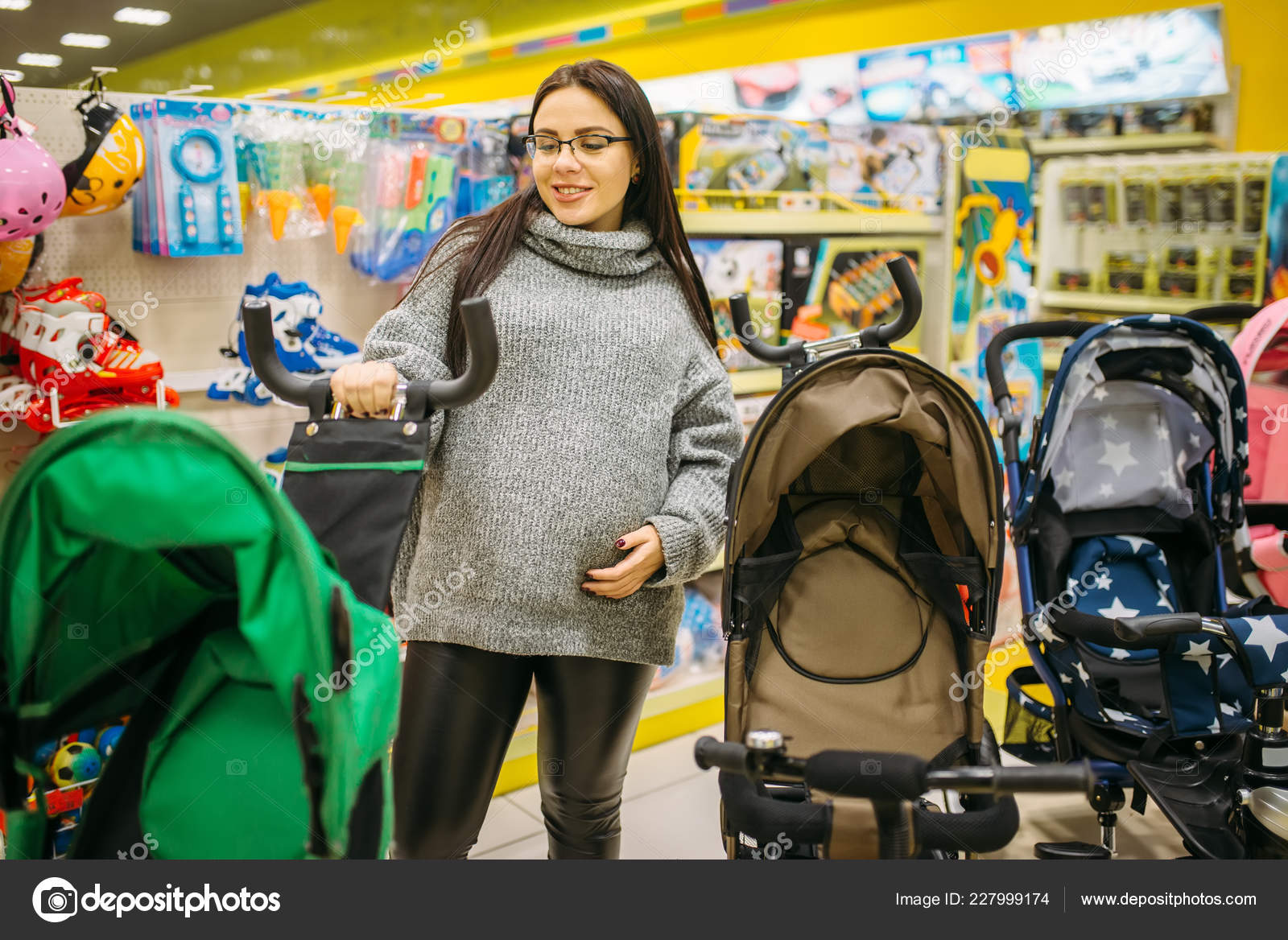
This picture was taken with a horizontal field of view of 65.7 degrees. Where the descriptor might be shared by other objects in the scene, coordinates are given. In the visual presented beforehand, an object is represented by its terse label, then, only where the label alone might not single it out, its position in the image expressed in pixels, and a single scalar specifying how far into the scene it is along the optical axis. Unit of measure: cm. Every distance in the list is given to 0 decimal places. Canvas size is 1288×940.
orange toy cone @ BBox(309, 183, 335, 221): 240
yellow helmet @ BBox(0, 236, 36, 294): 182
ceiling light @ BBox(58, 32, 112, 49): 256
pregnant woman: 147
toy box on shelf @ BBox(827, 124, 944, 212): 312
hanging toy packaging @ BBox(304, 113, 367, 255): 240
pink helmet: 164
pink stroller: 226
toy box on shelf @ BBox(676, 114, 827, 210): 280
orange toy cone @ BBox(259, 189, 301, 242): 233
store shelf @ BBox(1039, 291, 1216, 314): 316
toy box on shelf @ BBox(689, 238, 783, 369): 287
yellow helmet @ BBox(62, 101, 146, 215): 190
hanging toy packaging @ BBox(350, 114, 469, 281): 249
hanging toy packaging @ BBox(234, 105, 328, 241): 229
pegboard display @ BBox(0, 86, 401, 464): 201
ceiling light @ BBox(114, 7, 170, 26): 339
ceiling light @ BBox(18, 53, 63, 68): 219
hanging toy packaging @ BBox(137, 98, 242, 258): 213
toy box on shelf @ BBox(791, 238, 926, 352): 309
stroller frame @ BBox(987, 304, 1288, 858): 175
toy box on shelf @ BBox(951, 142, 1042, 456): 327
